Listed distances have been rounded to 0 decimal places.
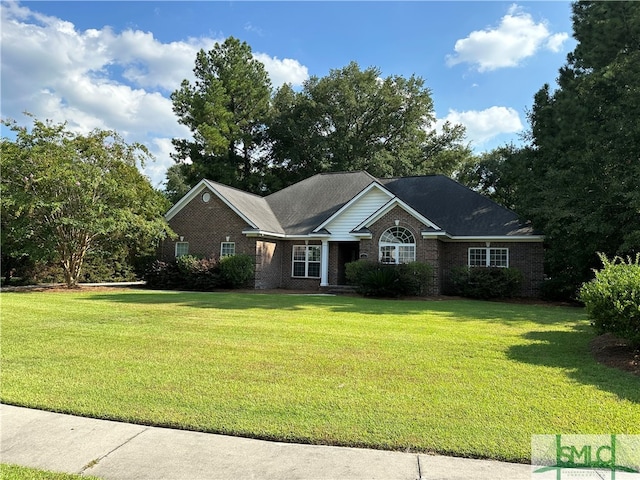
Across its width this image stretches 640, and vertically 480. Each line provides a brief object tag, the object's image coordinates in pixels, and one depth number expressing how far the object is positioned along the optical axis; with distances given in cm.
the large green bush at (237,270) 2219
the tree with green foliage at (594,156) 1620
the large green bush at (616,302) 709
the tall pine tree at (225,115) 4078
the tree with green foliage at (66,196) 1898
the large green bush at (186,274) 2241
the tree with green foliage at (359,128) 4119
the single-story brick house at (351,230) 2100
